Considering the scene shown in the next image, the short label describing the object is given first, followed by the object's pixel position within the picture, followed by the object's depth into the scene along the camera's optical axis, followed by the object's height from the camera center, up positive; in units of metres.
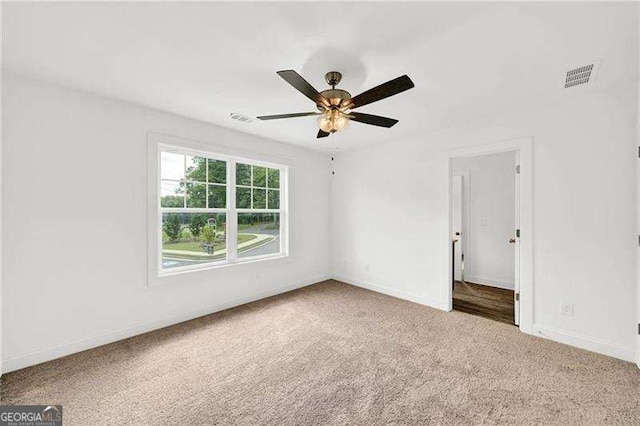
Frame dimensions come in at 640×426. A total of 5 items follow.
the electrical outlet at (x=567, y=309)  2.57 -0.99
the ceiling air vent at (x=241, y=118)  3.05 +1.15
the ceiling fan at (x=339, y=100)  1.64 +0.82
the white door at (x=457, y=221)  4.82 -0.18
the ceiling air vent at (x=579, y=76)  2.06 +1.15
